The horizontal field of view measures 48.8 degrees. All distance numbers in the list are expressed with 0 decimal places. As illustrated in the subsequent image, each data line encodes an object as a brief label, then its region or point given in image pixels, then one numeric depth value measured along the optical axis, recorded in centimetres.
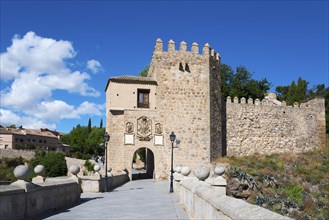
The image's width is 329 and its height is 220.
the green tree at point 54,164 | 3578
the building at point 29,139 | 6956
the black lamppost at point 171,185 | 1596
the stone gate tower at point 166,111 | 2608
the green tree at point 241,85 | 4181
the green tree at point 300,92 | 5978
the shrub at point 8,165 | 4388
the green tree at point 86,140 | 7069
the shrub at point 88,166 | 3080
